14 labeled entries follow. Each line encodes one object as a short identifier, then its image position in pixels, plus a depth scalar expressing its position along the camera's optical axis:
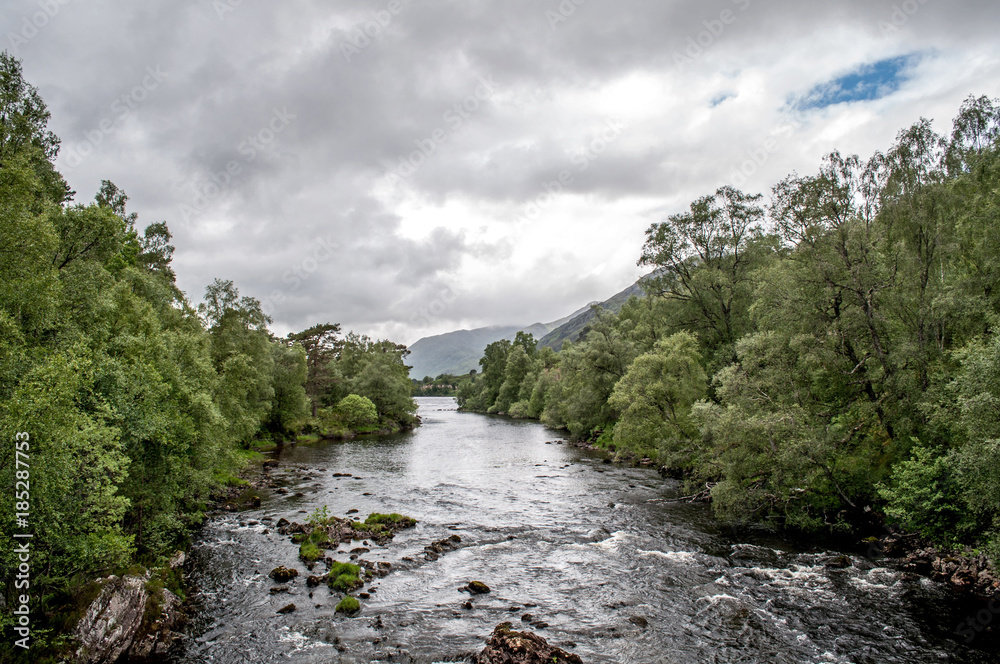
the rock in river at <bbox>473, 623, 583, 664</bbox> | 14.23
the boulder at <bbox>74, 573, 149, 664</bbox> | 14.15
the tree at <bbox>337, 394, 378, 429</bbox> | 89.00
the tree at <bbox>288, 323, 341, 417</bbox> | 94.38
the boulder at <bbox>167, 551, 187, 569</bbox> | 21.49
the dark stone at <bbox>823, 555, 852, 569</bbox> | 21.34
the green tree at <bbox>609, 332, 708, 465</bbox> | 41.22
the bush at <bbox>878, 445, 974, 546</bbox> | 19.77
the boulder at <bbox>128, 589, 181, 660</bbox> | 15.16
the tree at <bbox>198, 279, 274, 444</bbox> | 42.28
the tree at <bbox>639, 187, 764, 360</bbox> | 48.81
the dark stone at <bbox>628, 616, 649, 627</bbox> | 17.25
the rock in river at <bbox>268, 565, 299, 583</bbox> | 21.19
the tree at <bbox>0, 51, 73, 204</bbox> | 18.61
